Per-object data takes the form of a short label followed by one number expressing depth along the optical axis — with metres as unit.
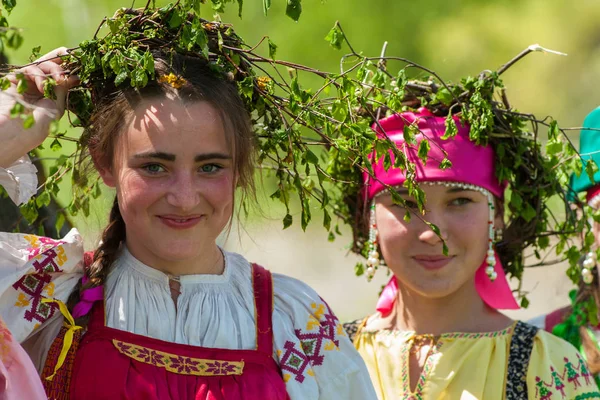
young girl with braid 4.90
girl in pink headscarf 6.29
